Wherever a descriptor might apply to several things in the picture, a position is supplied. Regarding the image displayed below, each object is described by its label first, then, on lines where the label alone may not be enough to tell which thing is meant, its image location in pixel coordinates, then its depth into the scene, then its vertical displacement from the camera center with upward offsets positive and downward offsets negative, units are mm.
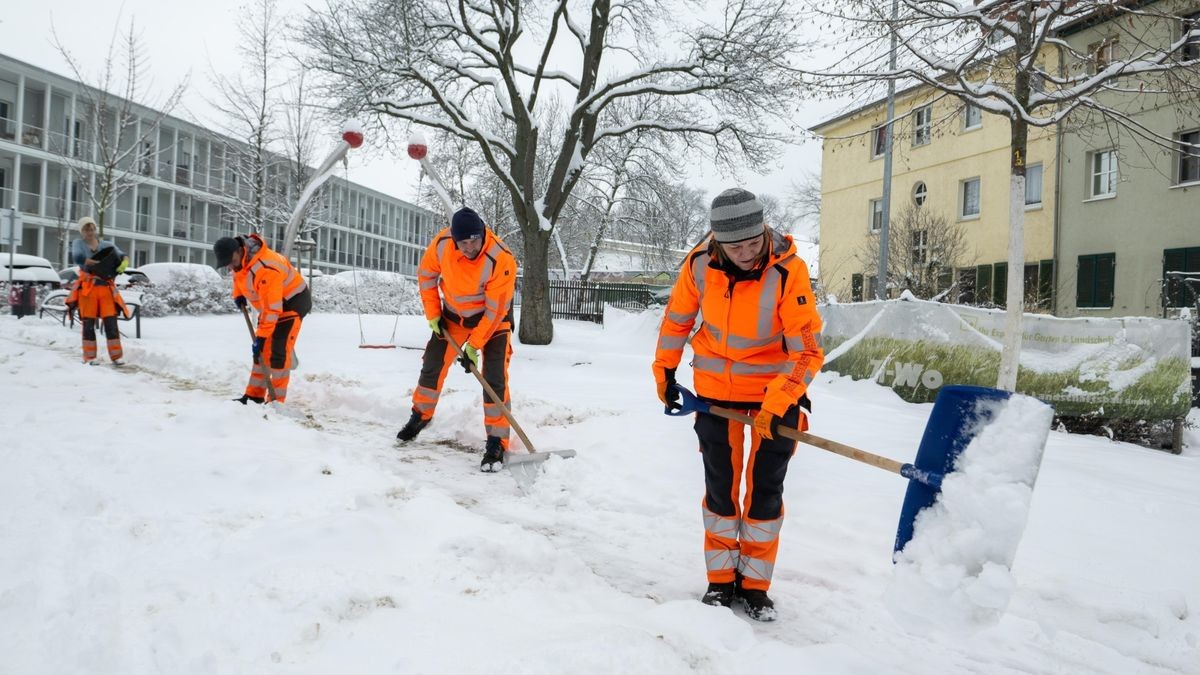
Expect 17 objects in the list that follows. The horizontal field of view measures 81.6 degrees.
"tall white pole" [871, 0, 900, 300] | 13123 +2379
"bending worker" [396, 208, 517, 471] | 4871 +128
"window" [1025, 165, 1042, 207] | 18531 +4392
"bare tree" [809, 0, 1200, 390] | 6094 +2685
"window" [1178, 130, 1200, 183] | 15430 +4257
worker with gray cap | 2713 -130
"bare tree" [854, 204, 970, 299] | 16062 +2324
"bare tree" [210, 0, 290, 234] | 20250 +5247
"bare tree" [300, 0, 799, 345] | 12492 +4707
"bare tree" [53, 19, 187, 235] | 17422 +5022
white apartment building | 28312 +5839
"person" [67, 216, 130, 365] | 8492 +186
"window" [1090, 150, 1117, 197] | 16698 +4351
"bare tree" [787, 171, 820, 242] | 38438 +7596
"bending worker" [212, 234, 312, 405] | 5691 +124
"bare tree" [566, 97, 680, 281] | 17891 +5478
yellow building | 18281 +4483
